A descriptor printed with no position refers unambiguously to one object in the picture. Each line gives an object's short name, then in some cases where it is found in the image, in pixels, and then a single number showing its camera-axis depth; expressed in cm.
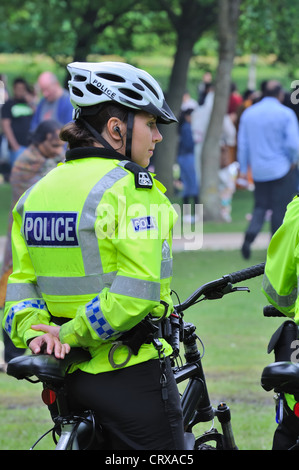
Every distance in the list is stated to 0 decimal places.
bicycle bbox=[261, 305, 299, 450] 627
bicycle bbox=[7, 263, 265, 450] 662
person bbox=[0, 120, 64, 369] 1578
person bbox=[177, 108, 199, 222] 4006
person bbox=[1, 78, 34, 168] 3806
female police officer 652
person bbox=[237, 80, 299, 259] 2600
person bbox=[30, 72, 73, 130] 2372
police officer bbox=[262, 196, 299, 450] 727
